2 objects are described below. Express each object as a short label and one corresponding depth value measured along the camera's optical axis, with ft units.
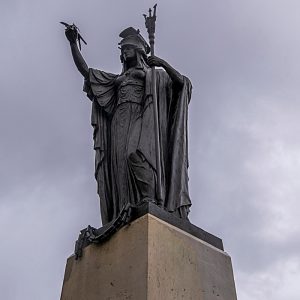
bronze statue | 20.42
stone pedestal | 16.11
